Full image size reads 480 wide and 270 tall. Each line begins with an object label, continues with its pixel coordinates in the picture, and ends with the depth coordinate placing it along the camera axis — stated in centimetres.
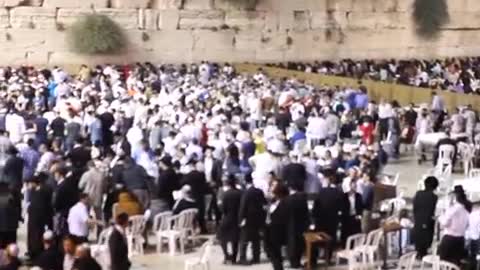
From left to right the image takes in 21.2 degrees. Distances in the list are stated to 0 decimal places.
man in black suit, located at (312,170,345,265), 1731
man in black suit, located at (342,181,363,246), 1777
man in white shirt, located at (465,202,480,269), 1647
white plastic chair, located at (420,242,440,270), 1520
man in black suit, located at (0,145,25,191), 1930
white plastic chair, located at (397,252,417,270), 1554
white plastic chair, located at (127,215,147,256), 1767
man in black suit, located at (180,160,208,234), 1864
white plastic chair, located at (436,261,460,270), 1491
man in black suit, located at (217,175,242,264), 1748
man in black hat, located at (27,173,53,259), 1686
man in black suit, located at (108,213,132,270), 1455
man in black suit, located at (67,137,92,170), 1909
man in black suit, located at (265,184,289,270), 1673
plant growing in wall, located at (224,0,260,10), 4197
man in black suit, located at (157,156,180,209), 1866
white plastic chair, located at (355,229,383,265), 1663
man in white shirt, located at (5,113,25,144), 2304
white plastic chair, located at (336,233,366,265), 1665
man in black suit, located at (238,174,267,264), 1714
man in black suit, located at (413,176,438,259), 1736
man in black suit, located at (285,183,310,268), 1672
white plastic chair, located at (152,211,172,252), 1823
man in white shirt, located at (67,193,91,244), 1605
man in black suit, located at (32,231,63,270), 1384
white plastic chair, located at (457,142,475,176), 2484
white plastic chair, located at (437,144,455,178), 2310
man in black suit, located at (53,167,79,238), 1725
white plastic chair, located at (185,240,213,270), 1610
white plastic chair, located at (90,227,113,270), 1533
